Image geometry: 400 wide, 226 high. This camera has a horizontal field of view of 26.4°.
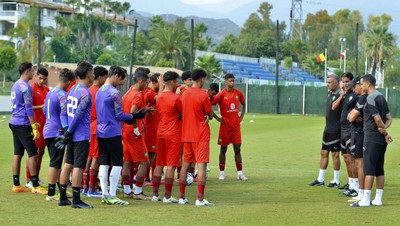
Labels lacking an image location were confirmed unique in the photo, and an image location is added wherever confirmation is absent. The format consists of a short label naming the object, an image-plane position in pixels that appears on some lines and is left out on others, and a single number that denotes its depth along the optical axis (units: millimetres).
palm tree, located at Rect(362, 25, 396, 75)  123500
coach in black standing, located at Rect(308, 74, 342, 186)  16609
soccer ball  16844
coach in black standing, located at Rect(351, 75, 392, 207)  13617
